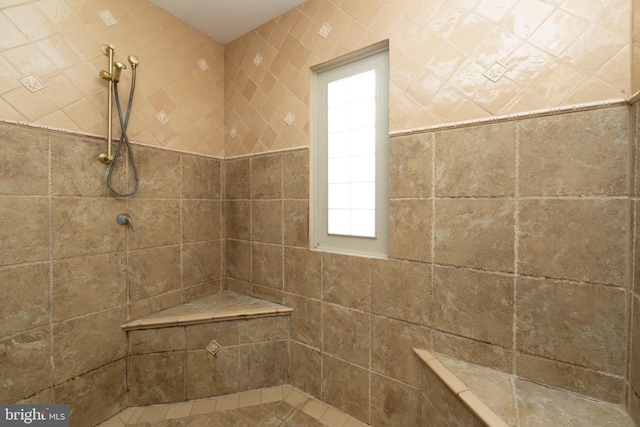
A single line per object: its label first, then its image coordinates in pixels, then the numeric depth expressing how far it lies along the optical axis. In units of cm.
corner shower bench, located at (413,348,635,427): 83
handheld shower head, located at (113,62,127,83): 131
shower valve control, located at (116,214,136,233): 145
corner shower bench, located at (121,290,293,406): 149
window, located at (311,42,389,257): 140
